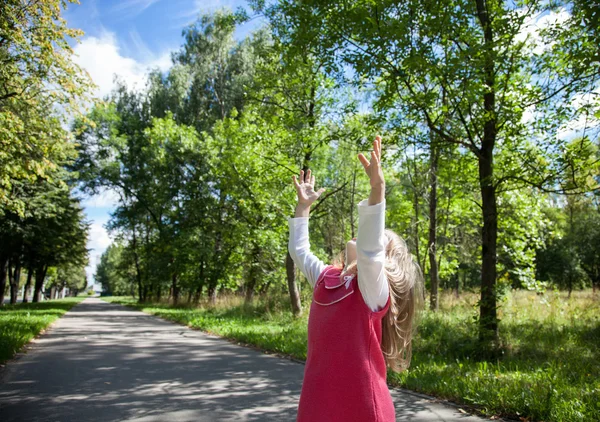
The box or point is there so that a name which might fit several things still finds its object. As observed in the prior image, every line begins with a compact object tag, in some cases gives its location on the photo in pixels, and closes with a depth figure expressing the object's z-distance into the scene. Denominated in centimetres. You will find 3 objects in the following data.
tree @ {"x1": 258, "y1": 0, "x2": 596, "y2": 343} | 793
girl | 185
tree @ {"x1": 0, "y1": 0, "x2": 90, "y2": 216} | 1027
